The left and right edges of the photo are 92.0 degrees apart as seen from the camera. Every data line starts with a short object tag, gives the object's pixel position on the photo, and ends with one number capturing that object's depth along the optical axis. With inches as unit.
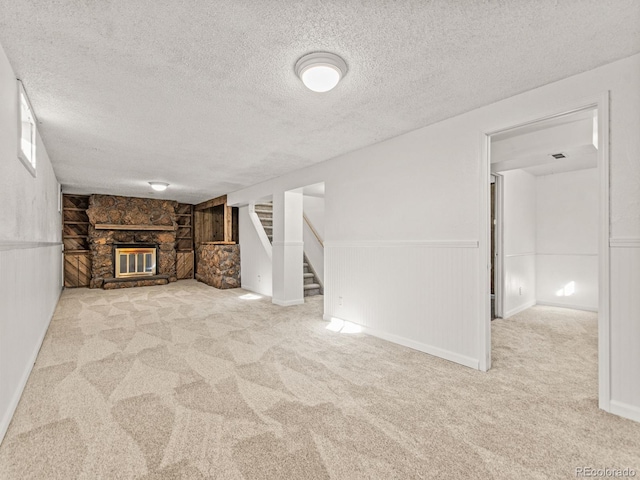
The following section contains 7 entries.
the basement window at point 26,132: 86.2
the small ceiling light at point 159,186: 225.4
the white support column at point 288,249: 201.2
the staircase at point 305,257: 239.6
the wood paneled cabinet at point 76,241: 287.9
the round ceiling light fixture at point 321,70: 72.0
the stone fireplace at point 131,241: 285.3
